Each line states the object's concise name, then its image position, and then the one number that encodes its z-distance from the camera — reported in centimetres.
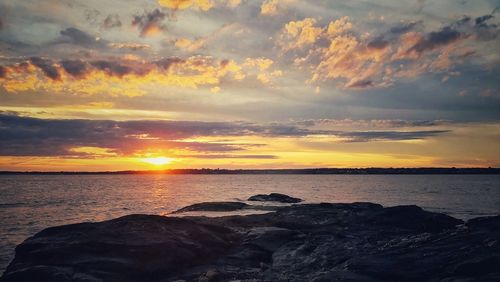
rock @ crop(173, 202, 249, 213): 4373
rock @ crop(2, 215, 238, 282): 1487
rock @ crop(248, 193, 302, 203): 6062
